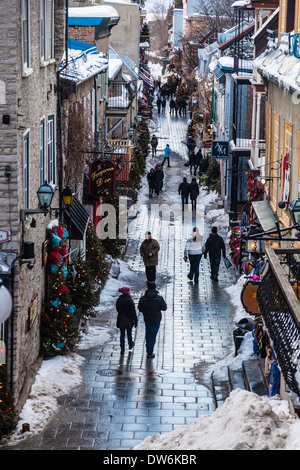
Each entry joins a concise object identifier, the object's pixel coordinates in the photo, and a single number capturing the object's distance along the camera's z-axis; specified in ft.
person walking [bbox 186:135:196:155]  155.02
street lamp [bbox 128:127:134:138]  131.34
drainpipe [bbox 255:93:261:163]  75.92
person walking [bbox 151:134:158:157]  155.02
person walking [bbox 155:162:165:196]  118.32
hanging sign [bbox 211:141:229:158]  99.35
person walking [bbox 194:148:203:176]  137.39
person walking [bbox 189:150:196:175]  137.59
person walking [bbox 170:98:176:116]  223.71
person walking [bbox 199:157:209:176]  132.67
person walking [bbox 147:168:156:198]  118.21
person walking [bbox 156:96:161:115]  223.71
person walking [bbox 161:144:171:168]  144.33
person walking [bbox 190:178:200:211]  108.06
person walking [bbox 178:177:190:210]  109.50
